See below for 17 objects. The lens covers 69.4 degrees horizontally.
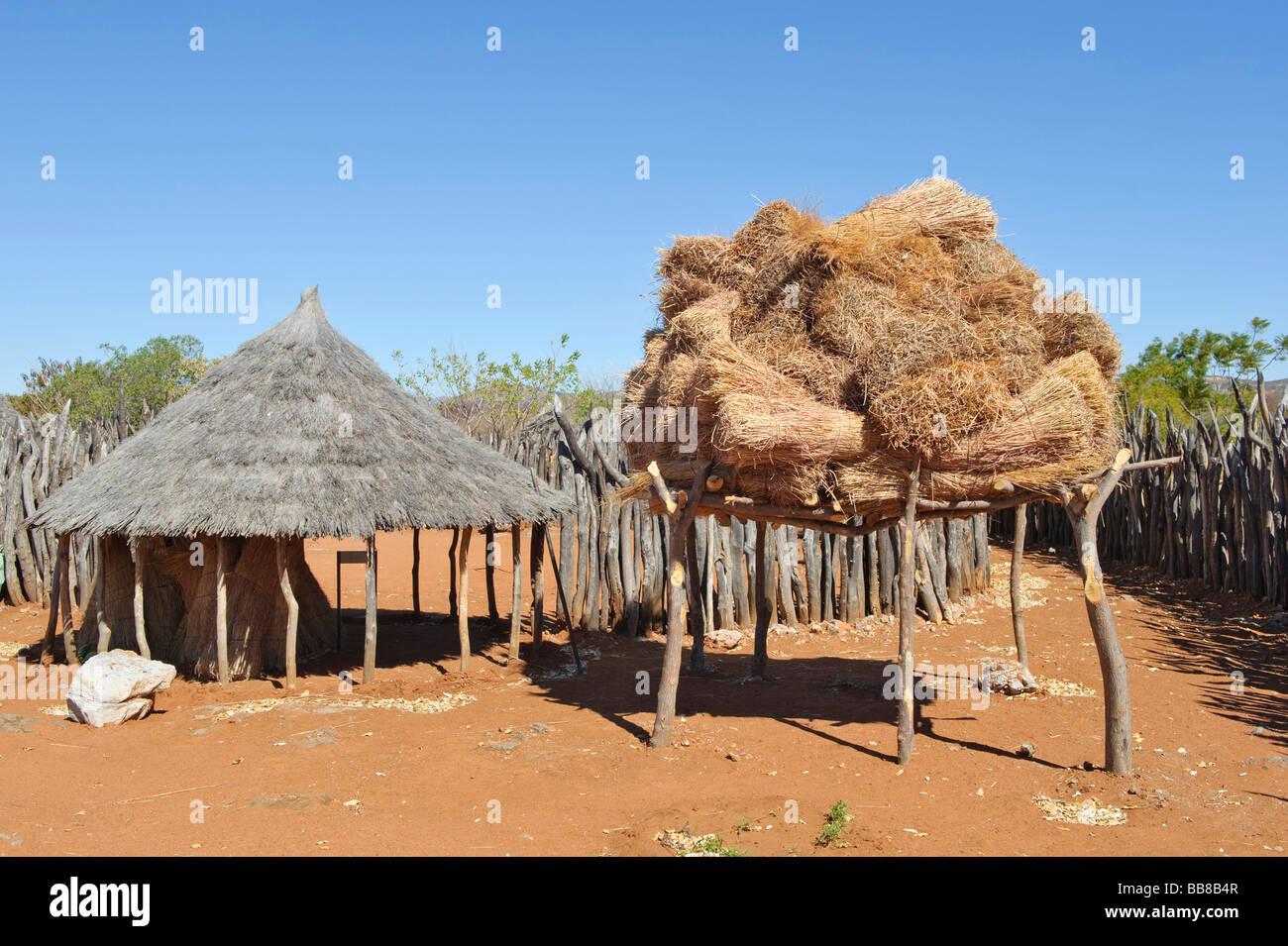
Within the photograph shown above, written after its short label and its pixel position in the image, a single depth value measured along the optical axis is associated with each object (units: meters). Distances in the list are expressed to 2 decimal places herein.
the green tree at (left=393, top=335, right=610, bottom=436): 29.05
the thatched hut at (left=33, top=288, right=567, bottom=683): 8.45
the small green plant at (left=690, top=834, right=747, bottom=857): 4.93
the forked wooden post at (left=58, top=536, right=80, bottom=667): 9.42
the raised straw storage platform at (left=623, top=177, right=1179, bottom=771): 5.96
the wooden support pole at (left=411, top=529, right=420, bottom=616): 12.25
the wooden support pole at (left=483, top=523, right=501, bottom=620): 11.18
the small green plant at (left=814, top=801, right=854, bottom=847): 5.11
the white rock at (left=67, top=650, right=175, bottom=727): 7.71
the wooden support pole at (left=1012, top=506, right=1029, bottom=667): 8.65
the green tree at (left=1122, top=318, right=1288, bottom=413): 23.11
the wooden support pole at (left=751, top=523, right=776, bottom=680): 8.77
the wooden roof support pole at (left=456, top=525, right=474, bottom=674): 9.30
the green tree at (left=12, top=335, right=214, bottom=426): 25.61
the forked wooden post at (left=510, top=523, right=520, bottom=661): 9.59
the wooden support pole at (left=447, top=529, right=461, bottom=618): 11.62
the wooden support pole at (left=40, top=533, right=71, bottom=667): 9.25
